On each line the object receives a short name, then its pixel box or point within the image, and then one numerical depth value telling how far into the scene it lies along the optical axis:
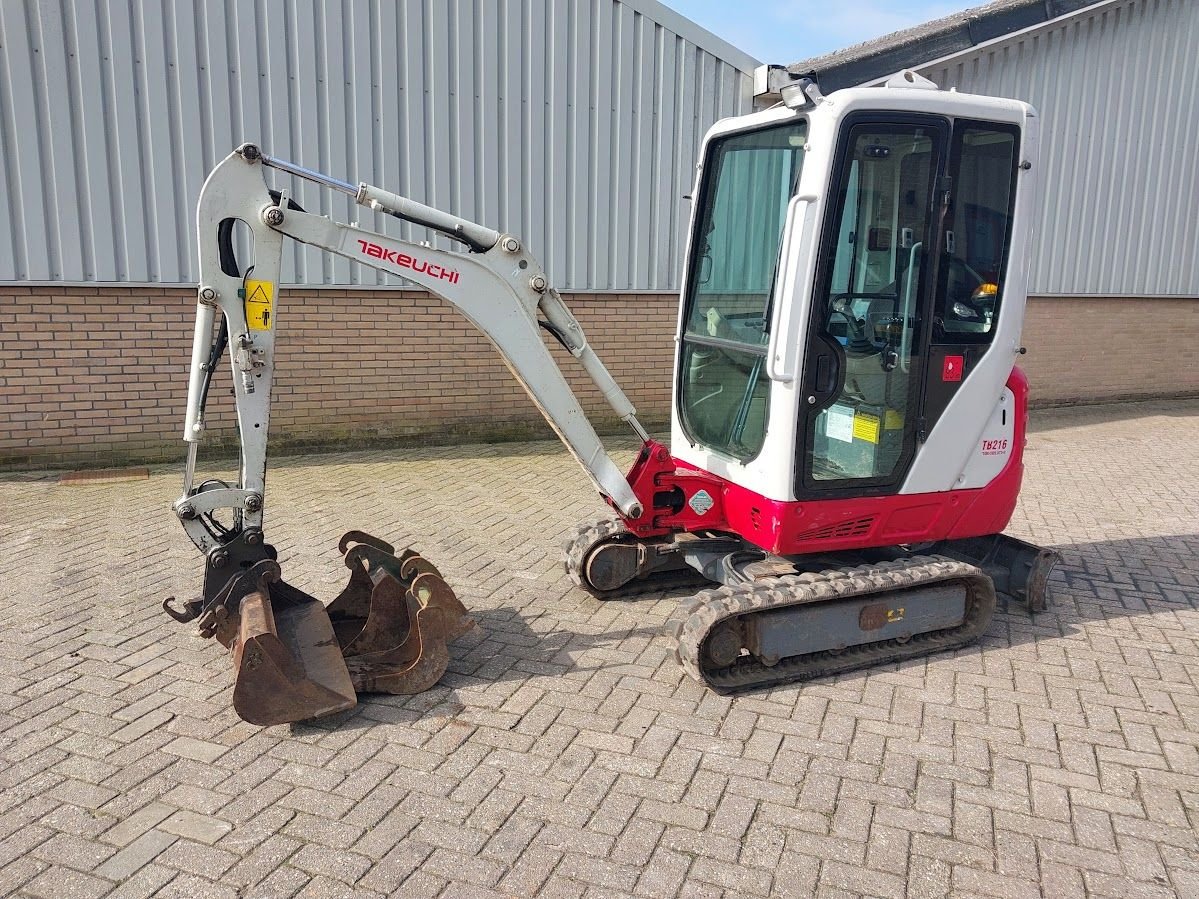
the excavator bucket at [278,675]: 3.81
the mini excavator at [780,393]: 4.20
